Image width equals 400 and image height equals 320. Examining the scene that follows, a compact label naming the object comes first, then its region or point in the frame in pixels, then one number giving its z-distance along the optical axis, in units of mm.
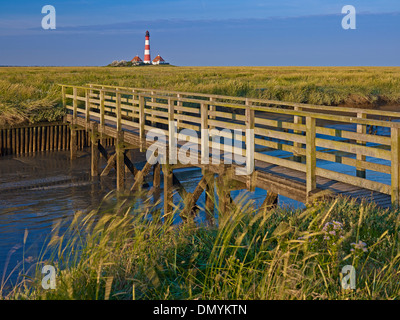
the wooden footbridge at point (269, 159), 7281
